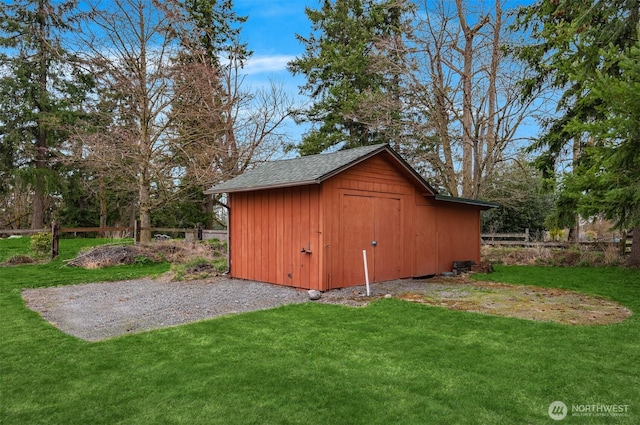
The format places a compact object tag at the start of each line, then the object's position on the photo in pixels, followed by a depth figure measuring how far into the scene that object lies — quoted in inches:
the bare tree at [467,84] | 614.5
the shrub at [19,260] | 486.1
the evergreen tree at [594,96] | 218.2
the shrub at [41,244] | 539.8
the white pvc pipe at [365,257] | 314.0
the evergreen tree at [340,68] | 870.4
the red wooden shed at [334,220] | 325.7
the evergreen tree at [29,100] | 843.4
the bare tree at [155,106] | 578.2
